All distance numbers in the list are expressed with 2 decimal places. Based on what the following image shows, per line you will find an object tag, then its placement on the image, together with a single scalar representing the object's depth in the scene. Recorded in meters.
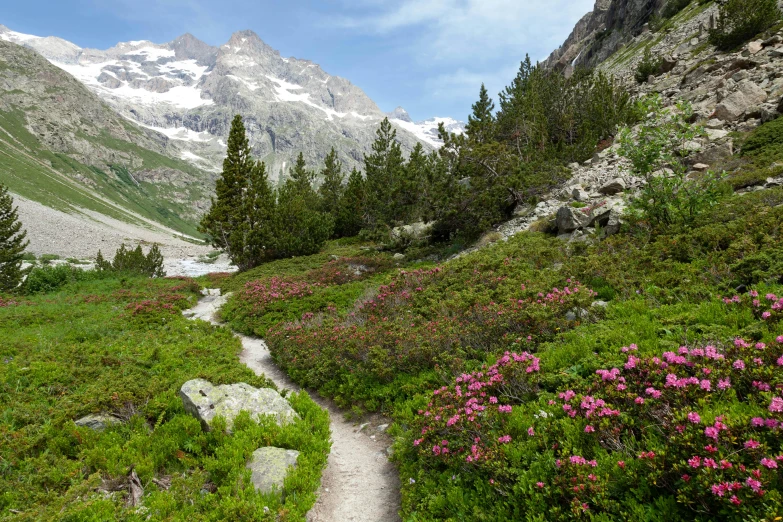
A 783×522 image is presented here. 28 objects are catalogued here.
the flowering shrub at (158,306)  17.31
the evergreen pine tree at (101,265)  34.20
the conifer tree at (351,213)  46.88
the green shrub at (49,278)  26.31
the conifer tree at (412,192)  26.89
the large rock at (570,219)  16.20
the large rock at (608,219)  13.97
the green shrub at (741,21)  31.77
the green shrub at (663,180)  11.05
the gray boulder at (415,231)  28.26
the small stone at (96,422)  7.30
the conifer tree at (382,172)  38.06
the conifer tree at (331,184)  54.16
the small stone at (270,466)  6.03
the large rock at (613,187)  19.16
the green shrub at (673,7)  62.75
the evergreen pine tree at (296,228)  33.81
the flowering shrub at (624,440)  3.33
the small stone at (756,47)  28.48
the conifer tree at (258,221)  33.19
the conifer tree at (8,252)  25.02
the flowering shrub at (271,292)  18.72
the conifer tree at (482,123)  27.38
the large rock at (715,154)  17.41
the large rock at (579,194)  19.69
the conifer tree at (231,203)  32.62
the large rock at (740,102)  21.08
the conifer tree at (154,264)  36.78
